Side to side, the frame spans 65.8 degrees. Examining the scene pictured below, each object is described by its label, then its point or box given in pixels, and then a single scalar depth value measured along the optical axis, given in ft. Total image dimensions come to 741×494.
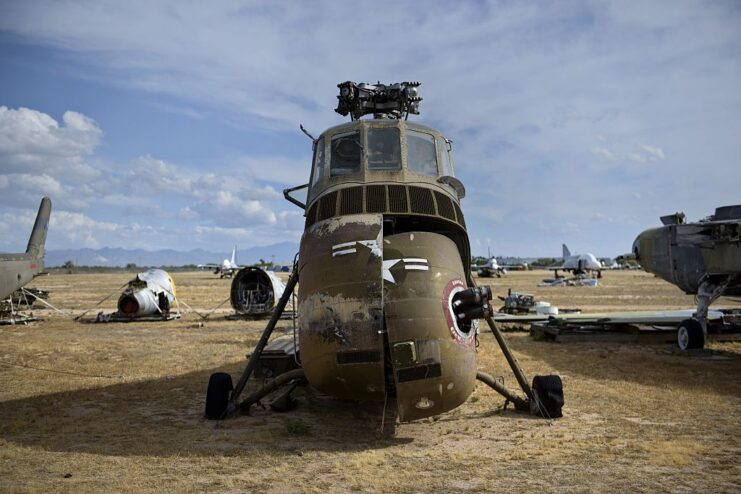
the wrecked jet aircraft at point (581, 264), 220.23
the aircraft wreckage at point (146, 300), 77.56
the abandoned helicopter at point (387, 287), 20.02
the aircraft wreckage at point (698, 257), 45.52
